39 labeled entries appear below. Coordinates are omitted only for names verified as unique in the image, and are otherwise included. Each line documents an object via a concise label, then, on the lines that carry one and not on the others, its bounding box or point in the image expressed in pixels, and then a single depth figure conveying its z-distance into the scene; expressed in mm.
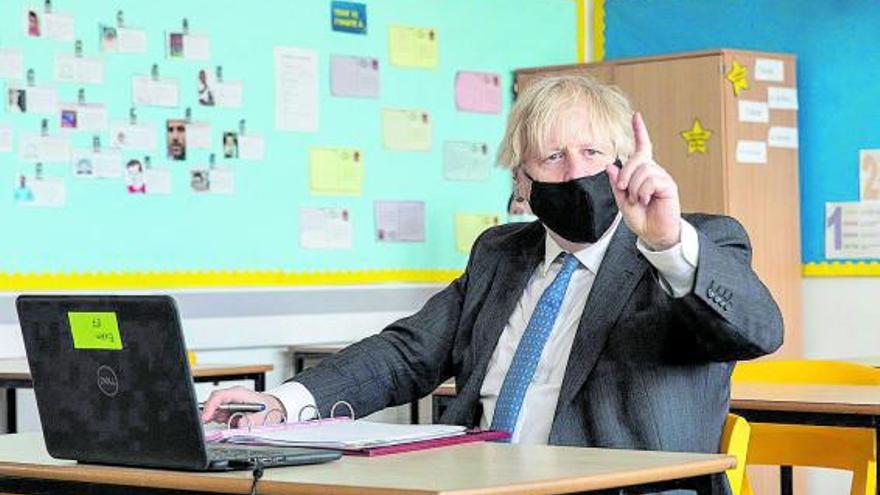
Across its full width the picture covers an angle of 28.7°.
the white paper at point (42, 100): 5297
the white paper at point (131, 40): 5500
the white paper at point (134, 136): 5473
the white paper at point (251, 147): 5809
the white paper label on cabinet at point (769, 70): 6227
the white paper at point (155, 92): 5535
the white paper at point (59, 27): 5340
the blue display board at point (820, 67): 6145
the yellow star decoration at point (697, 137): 6223
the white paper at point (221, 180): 5715
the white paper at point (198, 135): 5664
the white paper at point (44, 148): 5273
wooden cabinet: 6168
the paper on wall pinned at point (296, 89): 5953
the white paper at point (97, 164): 5375
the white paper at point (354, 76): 6141
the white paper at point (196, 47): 5672
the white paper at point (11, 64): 5242
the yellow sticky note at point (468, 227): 6551
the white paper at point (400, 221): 6254
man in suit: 2553
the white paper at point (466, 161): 6520
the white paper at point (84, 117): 5363
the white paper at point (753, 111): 6199
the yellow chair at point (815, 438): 3598
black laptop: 2162
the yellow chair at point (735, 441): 2674
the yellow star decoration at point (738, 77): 6176
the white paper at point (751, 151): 6188
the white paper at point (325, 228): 6004
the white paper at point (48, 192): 5285
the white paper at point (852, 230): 6098
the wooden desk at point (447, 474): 1984
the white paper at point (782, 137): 6254
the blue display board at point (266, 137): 5340
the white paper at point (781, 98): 6262
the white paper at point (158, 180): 5543
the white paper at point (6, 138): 5227
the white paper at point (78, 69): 5359
